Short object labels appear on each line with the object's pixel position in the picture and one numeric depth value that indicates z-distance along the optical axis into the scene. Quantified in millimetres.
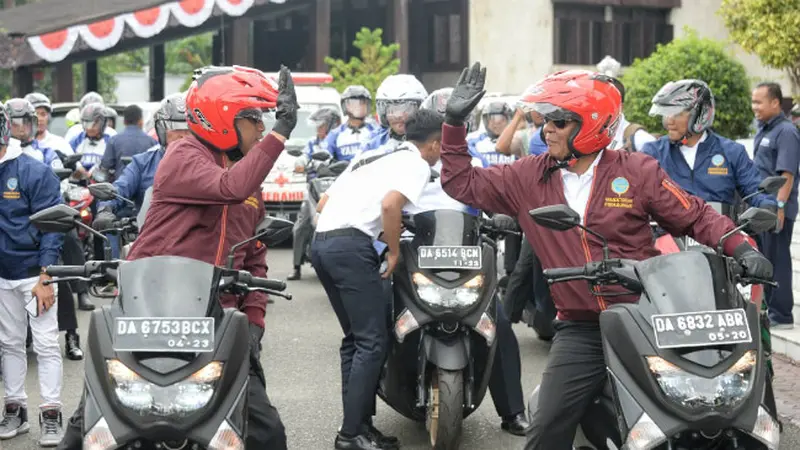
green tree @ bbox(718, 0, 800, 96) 20359
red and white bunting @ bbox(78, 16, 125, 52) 30859
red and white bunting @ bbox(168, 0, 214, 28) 33562
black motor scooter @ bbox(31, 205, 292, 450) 4426
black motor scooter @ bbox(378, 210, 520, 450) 7043
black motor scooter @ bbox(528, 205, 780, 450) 4391
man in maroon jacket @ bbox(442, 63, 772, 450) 5176
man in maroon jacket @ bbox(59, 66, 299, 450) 5086
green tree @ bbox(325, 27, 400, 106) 37906
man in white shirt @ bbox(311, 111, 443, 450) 7207
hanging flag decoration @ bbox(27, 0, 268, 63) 29516
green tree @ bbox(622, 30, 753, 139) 21844
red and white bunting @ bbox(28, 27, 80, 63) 29094
